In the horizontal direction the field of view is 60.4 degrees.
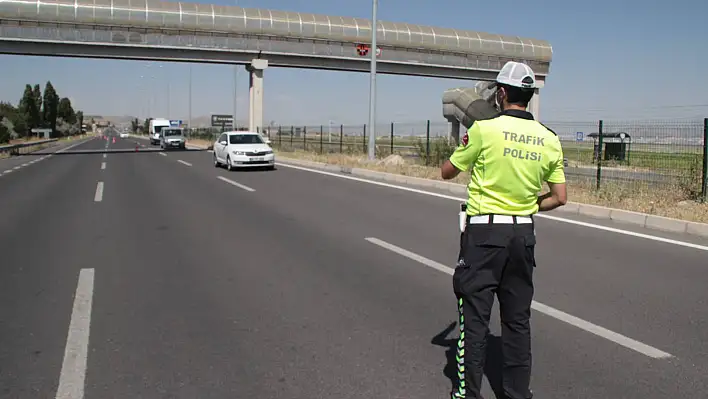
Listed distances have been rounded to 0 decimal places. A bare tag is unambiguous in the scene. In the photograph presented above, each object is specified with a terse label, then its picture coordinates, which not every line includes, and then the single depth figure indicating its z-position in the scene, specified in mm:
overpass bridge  31328
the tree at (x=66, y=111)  146775
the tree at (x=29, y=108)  95712
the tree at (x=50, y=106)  112850
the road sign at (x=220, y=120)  73000
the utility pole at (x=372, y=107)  22281
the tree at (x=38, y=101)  104250
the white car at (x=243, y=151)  21266
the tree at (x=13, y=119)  76062
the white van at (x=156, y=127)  59775
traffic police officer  3064
